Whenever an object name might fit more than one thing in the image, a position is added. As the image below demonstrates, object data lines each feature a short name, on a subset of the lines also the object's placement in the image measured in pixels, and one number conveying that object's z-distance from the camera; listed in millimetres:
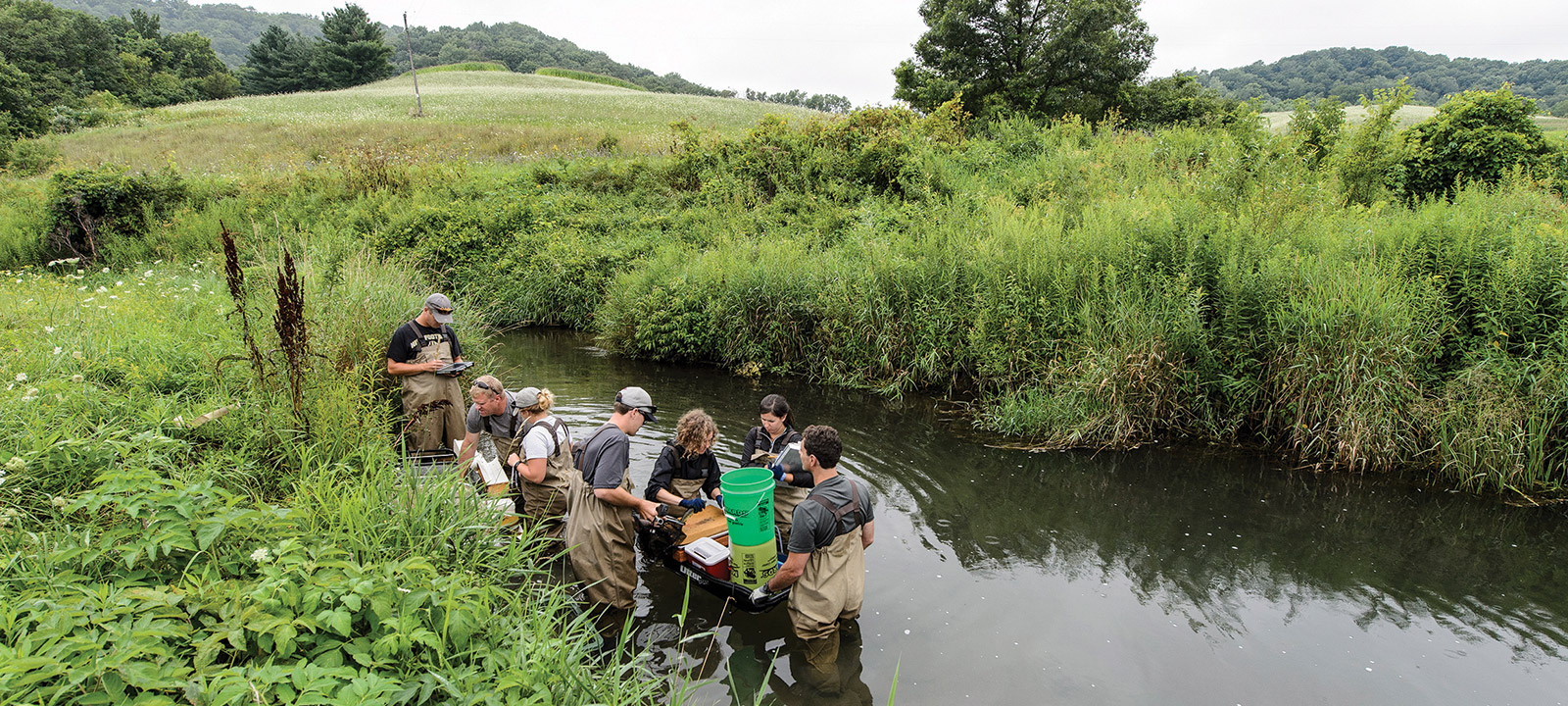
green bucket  5207
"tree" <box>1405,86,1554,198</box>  12586
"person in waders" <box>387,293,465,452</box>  7730
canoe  5410
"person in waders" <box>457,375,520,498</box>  6844
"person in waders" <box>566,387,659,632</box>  5305
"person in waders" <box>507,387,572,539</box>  6156
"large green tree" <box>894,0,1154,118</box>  24891
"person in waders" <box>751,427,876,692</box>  5008
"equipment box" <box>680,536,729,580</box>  5578
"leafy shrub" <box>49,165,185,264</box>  19594
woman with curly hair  6047
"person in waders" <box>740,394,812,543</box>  6254
